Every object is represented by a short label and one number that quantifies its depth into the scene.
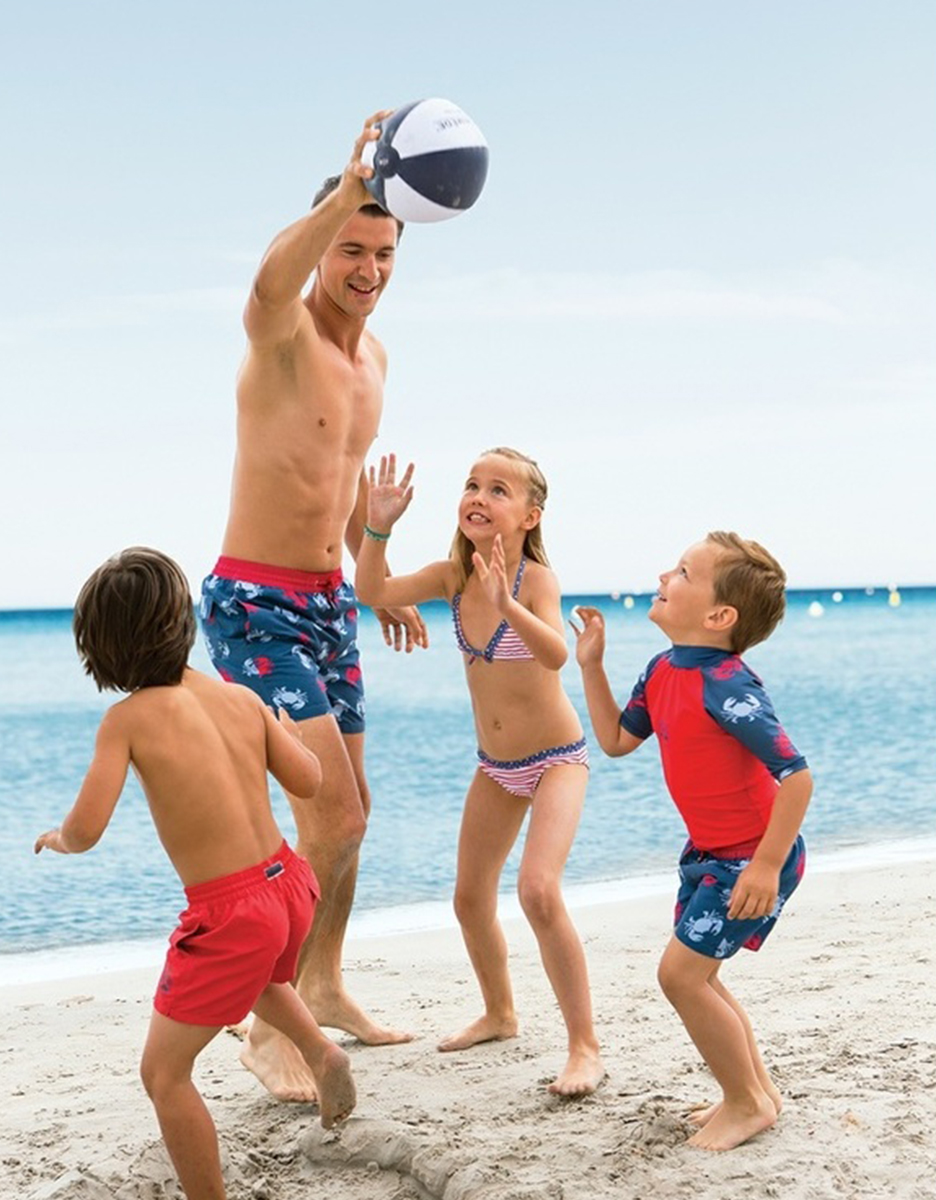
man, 4.84
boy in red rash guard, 3.86
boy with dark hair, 3.63
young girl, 4.60
